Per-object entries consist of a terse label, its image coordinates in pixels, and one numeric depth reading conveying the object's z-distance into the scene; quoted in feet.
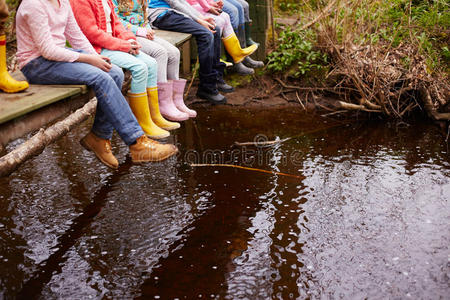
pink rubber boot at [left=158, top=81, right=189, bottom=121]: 12.87
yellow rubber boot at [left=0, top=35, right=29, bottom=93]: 9.63
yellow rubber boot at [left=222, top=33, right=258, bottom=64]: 17.07
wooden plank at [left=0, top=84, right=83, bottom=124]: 8.54
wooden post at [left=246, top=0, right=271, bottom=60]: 20.20
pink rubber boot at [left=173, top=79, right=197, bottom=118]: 13.54
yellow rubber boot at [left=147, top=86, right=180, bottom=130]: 12.05
